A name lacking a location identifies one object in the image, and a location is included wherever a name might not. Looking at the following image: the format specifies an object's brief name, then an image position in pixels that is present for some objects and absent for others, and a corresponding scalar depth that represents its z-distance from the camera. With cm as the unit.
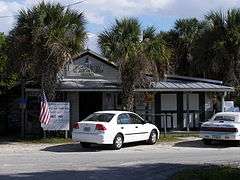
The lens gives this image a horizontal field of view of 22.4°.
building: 3102
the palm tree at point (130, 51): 2892
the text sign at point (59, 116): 2721
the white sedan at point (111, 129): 2264
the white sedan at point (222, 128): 2436
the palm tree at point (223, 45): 3438
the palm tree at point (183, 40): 4475
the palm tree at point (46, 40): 2689
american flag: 2656
